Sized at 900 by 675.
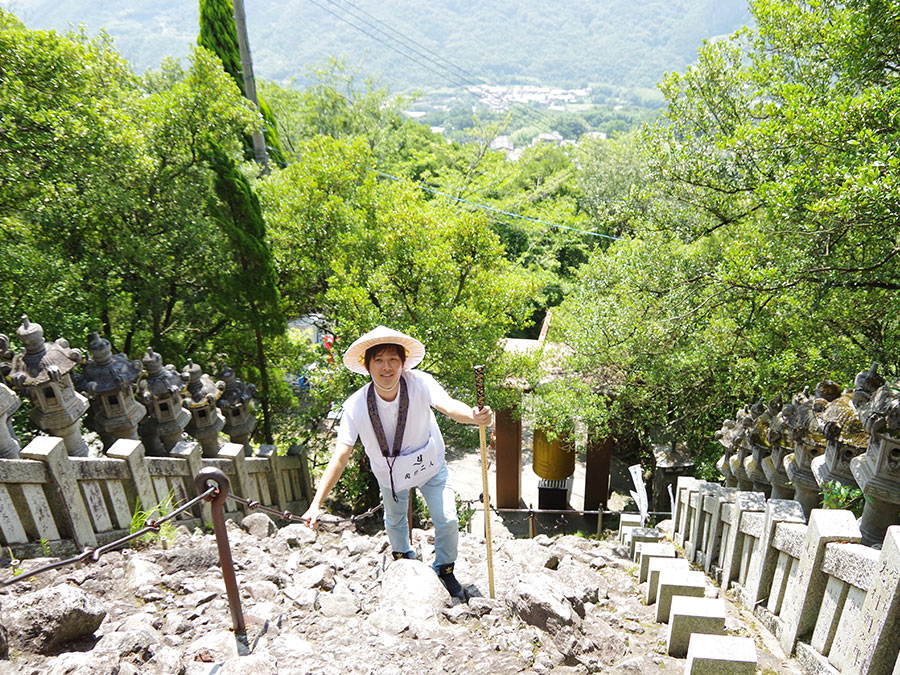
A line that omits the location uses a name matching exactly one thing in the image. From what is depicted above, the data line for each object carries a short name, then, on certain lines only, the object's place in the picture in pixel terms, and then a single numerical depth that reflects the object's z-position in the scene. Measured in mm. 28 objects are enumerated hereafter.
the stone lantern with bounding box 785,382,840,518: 4497
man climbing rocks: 3770
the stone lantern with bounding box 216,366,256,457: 7457
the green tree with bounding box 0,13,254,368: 7336
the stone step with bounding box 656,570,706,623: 3801
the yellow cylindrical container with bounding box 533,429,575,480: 11523
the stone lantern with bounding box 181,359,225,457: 6598
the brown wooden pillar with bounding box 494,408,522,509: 11203
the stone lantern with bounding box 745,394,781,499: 5473
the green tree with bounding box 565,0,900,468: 5715
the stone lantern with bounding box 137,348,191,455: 5789
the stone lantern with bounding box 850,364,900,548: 3387
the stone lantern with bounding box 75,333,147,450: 5195
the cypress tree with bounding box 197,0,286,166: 17703
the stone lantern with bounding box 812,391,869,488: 3998
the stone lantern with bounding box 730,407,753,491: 5910
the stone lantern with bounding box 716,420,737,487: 6357
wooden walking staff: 3640
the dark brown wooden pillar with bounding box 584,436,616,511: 11316
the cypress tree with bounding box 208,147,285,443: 8352
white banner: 6759
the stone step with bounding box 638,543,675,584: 5066
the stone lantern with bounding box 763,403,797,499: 4984
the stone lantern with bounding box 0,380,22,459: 4121
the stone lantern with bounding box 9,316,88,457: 4500
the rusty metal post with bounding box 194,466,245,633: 2914
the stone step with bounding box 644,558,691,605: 4324
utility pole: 12820
